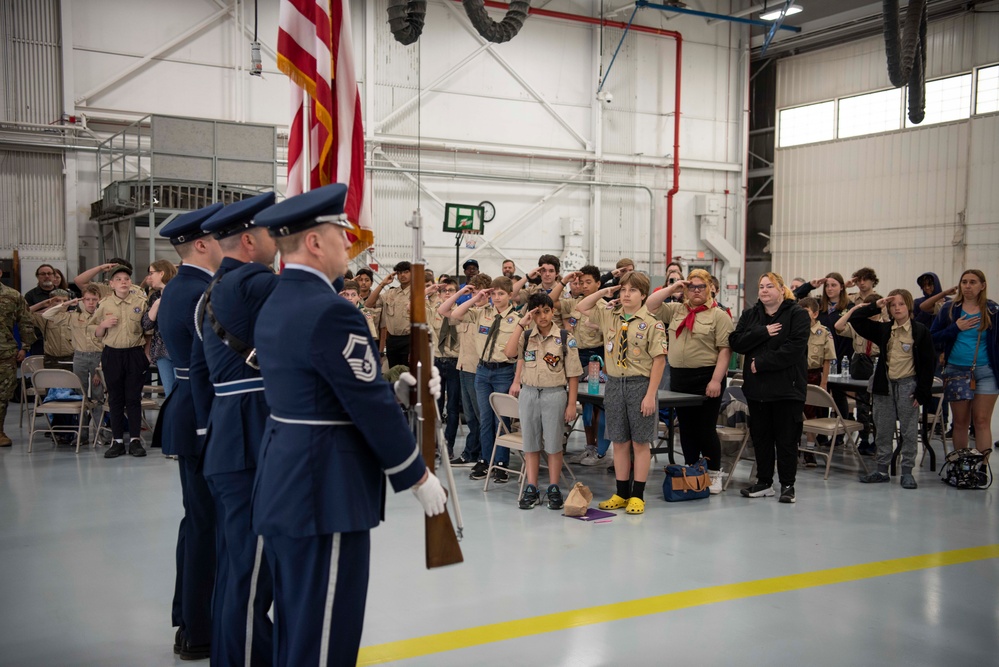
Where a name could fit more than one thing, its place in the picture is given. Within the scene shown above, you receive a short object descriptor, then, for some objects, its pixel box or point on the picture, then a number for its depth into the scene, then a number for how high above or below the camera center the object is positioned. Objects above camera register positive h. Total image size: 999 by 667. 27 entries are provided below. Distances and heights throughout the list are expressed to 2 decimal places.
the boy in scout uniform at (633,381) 5.66 -0.57
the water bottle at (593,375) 6.58 -0.61
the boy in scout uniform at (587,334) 7.50 -0.34
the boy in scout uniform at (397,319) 8.77 -0.23
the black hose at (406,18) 10.85 +3.67
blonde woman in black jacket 6.12 -0.56
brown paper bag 5.70 -1.40
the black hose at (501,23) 12.29 +4.18
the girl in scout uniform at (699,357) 6.45 -0.46
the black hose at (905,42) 9.48 +2.99
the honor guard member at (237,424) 2.80 -0.44
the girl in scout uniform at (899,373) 6.68 -0.60
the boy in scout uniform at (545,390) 5.91 -0.66
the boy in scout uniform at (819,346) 7.45 -0.43
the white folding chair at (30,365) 8.72 -0.73
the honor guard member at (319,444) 2.24 -0.41
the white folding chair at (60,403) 7.66 -1.00
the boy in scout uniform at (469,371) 7.38 -0.66
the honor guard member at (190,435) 3.34 -0.56
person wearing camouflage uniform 8.07 -0.42
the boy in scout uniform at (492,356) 6.84 -0.48
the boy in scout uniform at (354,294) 7.75 +0.03
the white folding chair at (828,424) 6.74 -1.07
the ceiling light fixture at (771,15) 16.62 +5.67
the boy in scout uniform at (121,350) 7.62 -0.49
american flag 4.08 +1.00
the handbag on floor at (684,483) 6.20 -1.38
